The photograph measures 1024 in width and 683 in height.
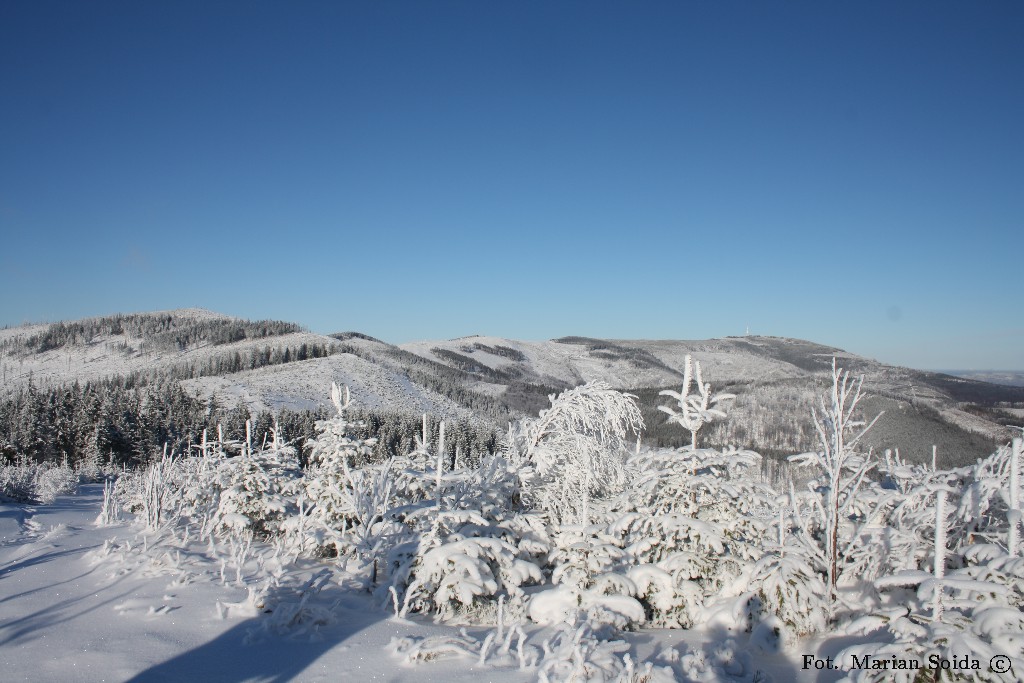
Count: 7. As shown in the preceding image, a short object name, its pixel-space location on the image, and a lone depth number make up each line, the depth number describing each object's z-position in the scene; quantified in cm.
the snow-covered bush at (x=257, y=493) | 1341
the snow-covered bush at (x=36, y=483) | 1889
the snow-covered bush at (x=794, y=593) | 734
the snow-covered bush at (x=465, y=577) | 815
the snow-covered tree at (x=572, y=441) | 1367
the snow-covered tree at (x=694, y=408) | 909
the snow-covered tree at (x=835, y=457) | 746
